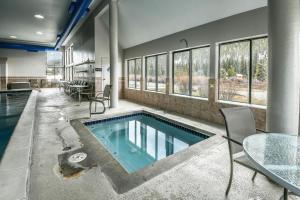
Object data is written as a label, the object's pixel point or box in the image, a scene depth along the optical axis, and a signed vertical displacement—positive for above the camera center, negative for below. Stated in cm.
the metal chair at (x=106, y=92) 545 -4
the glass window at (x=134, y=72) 799 +84
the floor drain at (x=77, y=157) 240 -90
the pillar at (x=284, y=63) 187 +29
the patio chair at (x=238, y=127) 162 -34
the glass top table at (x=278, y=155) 95 -43
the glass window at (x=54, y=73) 1441 +145
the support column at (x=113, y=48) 611 +146
